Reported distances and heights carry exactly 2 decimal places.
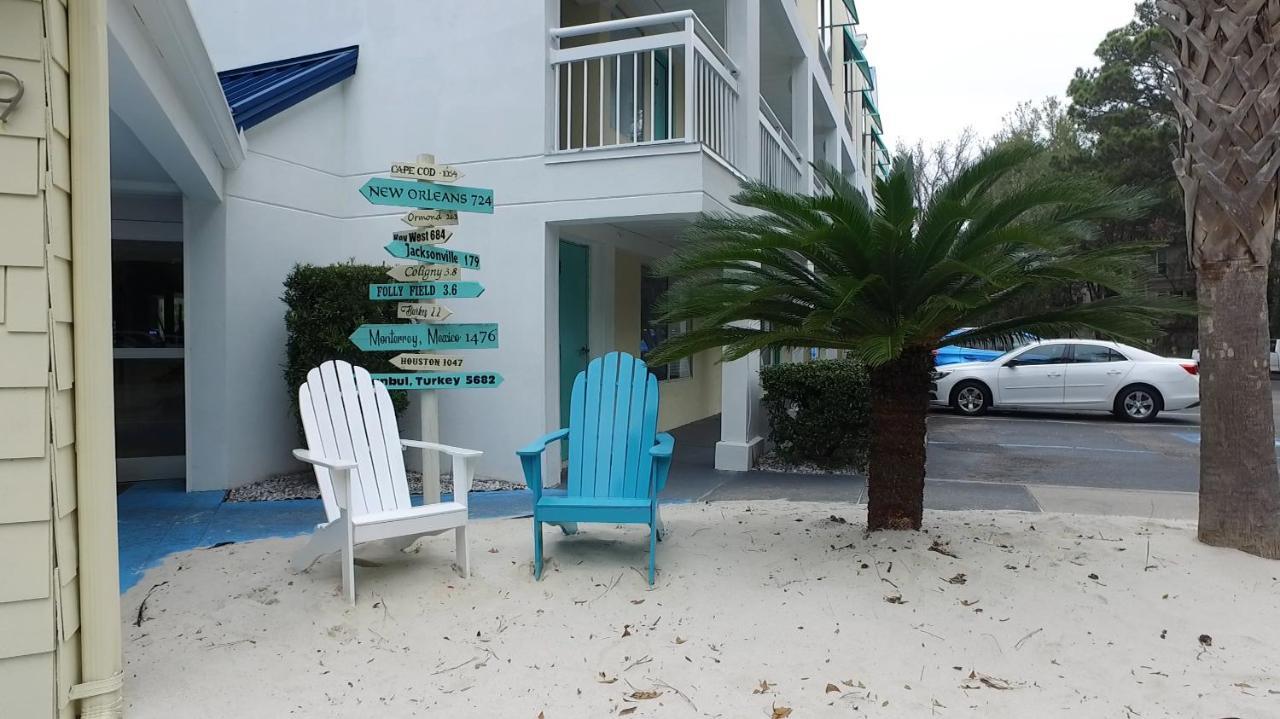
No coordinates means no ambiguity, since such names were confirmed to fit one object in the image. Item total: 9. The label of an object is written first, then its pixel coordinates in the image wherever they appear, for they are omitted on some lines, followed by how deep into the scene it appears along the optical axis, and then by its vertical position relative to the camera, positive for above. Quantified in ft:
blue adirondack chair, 13.82 -2.14
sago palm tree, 13.37 +1.05
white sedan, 40.22 -2.24
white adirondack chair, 13.07 -2.39
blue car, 51.14 -1.23
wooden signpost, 15.97 +0.92
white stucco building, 22.38 +3.93
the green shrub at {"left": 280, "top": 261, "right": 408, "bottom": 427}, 21.93 +0.53
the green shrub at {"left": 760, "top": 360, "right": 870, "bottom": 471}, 25.16 -2.34
